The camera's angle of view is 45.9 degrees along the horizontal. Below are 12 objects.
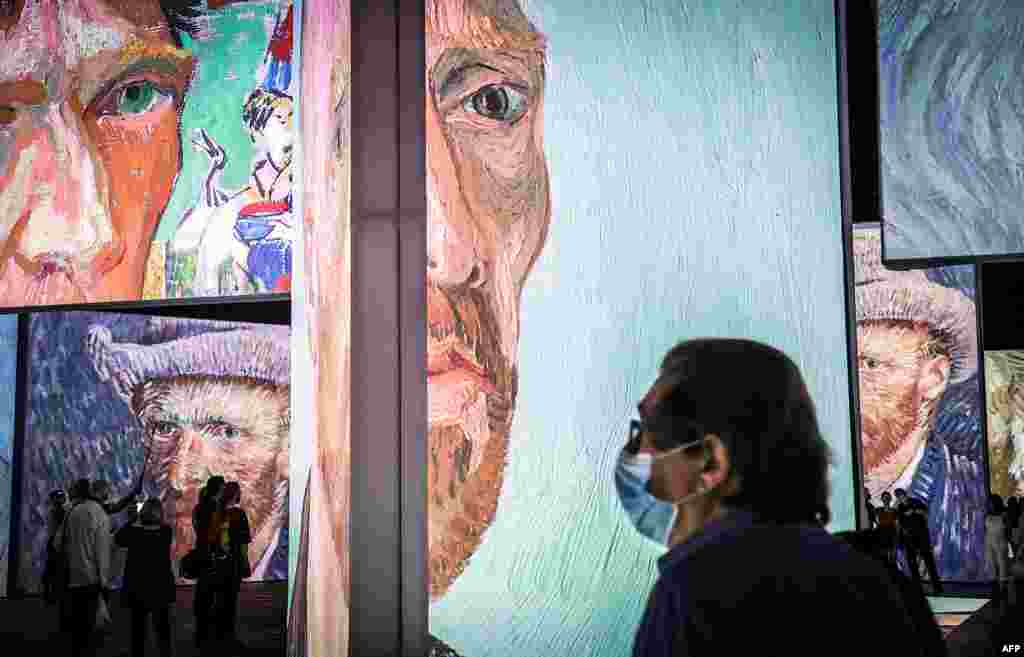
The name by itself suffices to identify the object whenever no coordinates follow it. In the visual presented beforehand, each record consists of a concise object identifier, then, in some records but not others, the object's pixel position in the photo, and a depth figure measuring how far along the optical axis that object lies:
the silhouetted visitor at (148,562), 7.32
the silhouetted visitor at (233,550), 8.53
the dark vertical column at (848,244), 3.45
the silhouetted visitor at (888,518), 11.55
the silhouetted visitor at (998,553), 9.20
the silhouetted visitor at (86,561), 7.95
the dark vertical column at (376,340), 3.54
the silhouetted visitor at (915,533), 13.03
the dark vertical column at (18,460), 12.94
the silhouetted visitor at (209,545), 8.36
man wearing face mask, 1.50
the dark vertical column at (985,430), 13.95
